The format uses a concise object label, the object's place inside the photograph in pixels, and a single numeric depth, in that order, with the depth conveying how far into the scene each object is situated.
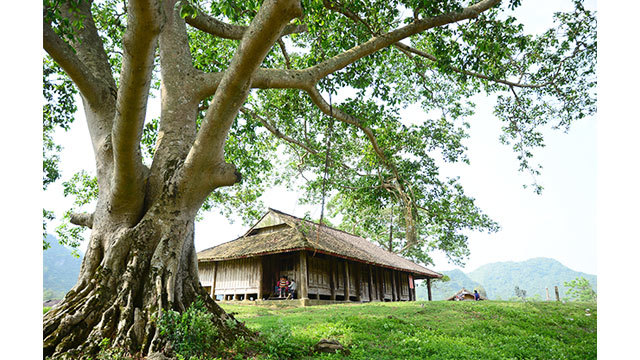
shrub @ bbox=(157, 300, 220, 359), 4.44
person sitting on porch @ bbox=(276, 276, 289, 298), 16.56
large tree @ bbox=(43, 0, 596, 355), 4.70
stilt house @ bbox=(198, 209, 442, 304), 16.72
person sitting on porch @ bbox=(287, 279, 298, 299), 16.17
